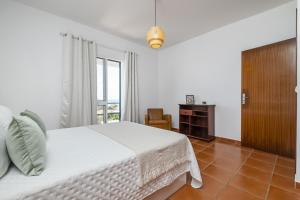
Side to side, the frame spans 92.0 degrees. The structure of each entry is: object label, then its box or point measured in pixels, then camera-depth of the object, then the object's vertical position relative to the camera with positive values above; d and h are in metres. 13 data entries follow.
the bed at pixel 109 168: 0.86 -0.50
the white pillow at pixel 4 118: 1.05 -0.17
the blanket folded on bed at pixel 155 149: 1.29 -0.51
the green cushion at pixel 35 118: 1.60 -0.22
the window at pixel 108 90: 3.77 +0.21
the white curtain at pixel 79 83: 2.99 +0.33
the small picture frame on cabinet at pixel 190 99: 3.93 -0.03
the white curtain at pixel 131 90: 4.01 +0.22
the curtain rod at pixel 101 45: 3.00 +1.30
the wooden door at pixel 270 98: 2.41 +0.00
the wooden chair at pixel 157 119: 3.80 -0.59
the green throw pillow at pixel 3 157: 0.87 -0.37
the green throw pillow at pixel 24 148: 0.91 -0.32
